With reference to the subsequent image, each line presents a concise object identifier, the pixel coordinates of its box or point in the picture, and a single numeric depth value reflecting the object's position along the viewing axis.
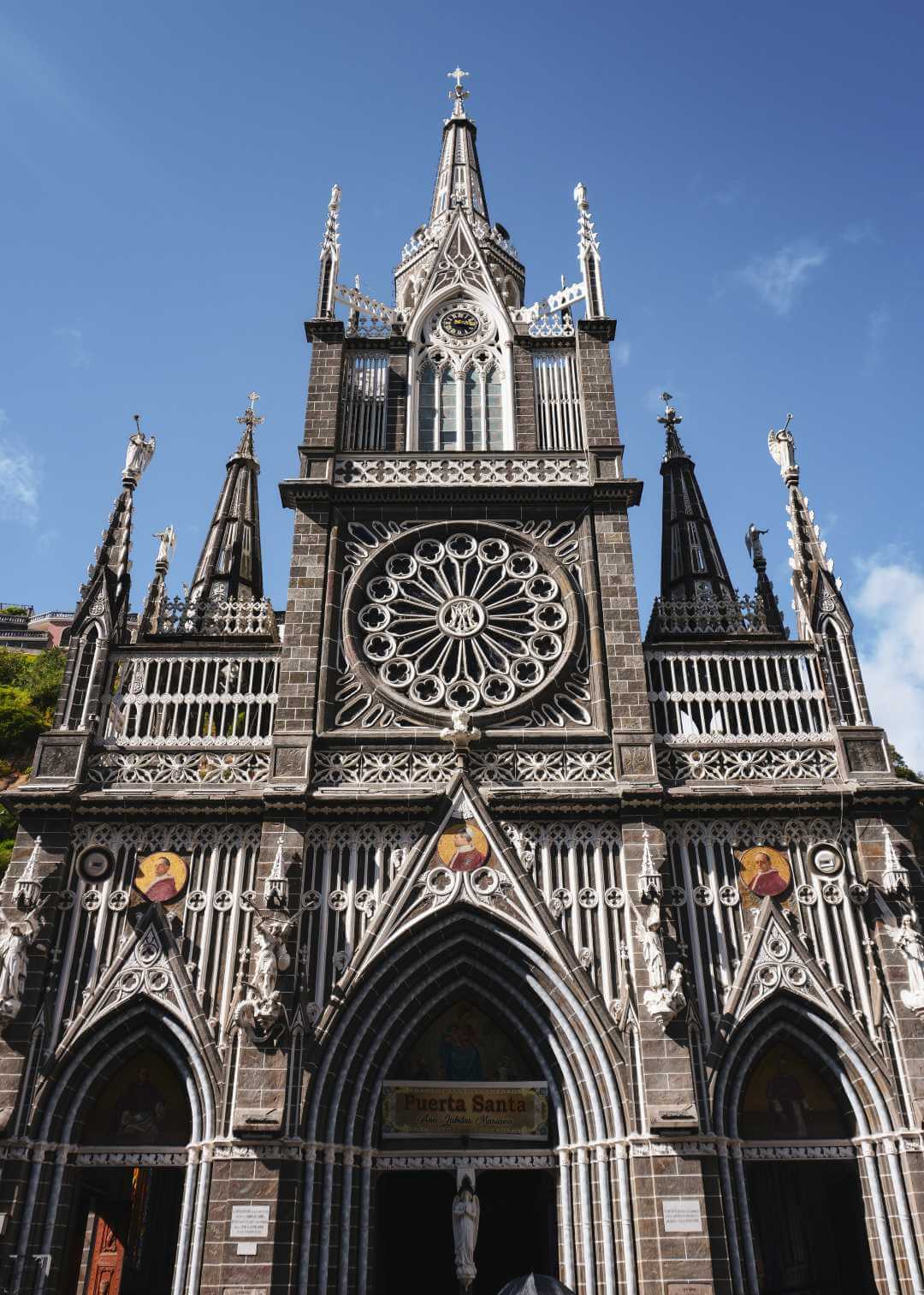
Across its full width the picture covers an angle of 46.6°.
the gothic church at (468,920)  15.24
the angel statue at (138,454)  21.70
